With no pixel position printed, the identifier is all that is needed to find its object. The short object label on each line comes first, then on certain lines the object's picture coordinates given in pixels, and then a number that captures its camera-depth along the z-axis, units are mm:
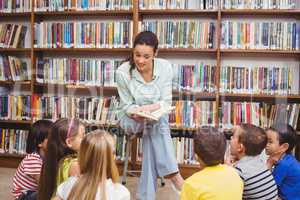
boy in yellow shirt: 1577
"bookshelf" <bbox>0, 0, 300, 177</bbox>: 3543
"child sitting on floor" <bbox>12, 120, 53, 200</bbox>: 2086
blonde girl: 1457
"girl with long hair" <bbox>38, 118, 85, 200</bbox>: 1785
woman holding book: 2574
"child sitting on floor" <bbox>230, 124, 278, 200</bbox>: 1822
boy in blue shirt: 2143
